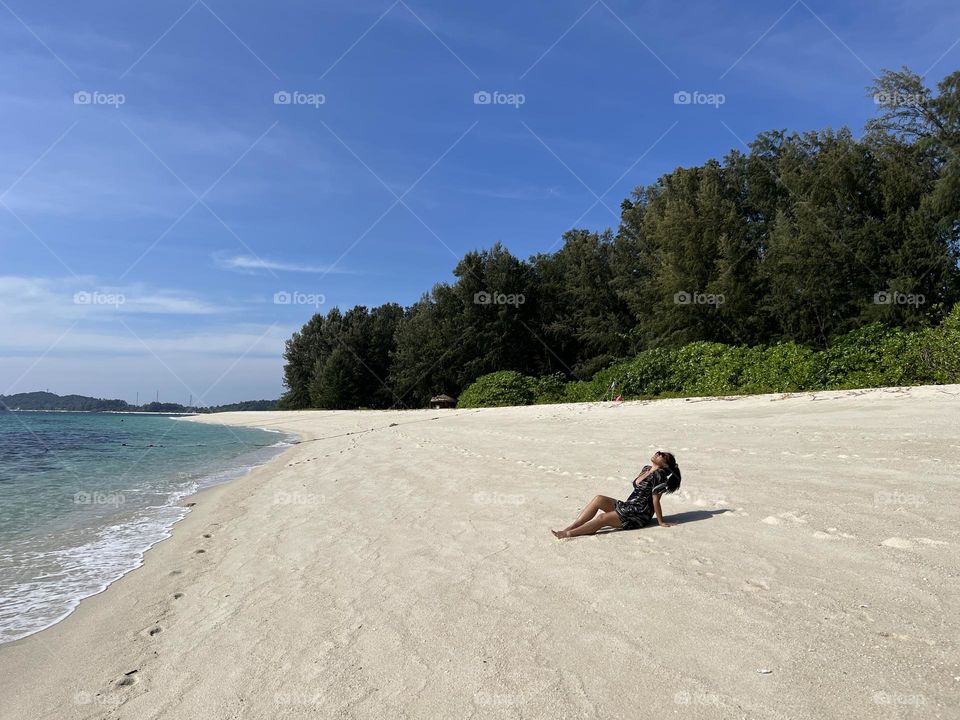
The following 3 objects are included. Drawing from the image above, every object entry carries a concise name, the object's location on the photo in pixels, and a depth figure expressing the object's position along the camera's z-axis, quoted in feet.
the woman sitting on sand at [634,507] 20.21
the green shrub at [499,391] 115.44
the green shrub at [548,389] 105.67
